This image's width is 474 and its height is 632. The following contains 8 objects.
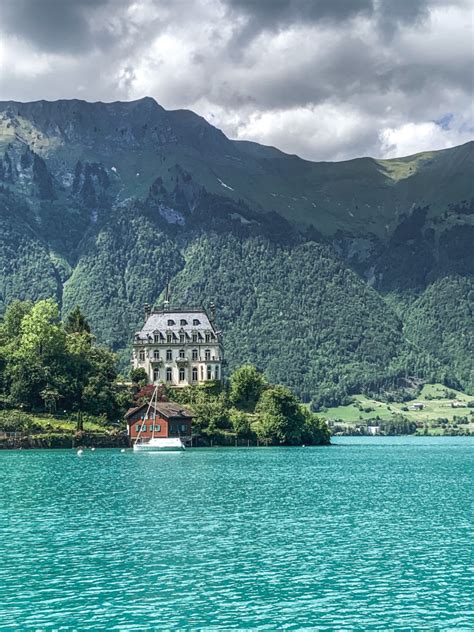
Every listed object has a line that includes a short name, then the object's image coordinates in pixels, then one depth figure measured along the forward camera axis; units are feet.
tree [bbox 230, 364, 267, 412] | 579.48
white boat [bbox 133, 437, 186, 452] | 482.69
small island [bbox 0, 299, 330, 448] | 505.25
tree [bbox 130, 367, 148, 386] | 600.80
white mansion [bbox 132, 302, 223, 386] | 628.28
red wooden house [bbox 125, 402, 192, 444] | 511.81
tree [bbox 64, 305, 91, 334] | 634.02
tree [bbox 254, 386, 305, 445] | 546.26
